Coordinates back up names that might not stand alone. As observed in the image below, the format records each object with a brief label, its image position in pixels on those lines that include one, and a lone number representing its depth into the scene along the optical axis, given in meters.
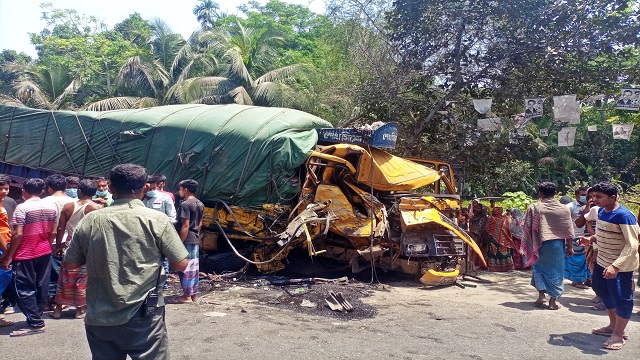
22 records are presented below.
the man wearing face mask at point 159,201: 6.29
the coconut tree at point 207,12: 36.22
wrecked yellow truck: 7.68
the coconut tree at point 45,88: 20.92
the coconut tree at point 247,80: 17.55
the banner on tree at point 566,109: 10.06
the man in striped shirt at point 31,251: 5.06
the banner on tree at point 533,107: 10.45
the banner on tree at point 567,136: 11.07
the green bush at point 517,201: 11.30
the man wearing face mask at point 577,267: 8.09
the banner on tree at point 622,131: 10.80
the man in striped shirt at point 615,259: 5.01
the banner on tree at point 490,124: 11.12
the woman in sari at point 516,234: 9.77
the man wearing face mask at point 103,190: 6.59
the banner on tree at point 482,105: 10.78
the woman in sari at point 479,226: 9.64
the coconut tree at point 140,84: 18.61
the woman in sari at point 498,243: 9.56
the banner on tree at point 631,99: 9.95
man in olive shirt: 3.04
